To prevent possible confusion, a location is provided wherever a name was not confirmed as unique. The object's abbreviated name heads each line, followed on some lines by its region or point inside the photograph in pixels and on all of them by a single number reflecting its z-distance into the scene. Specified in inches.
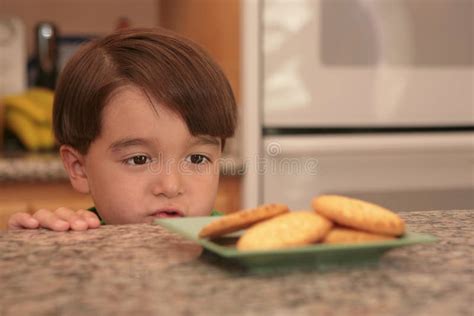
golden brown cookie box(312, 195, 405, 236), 33.5
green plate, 31.1
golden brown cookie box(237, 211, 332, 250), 31.6
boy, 46.4
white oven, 63.1
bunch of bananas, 68.2
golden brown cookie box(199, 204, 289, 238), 33.6
